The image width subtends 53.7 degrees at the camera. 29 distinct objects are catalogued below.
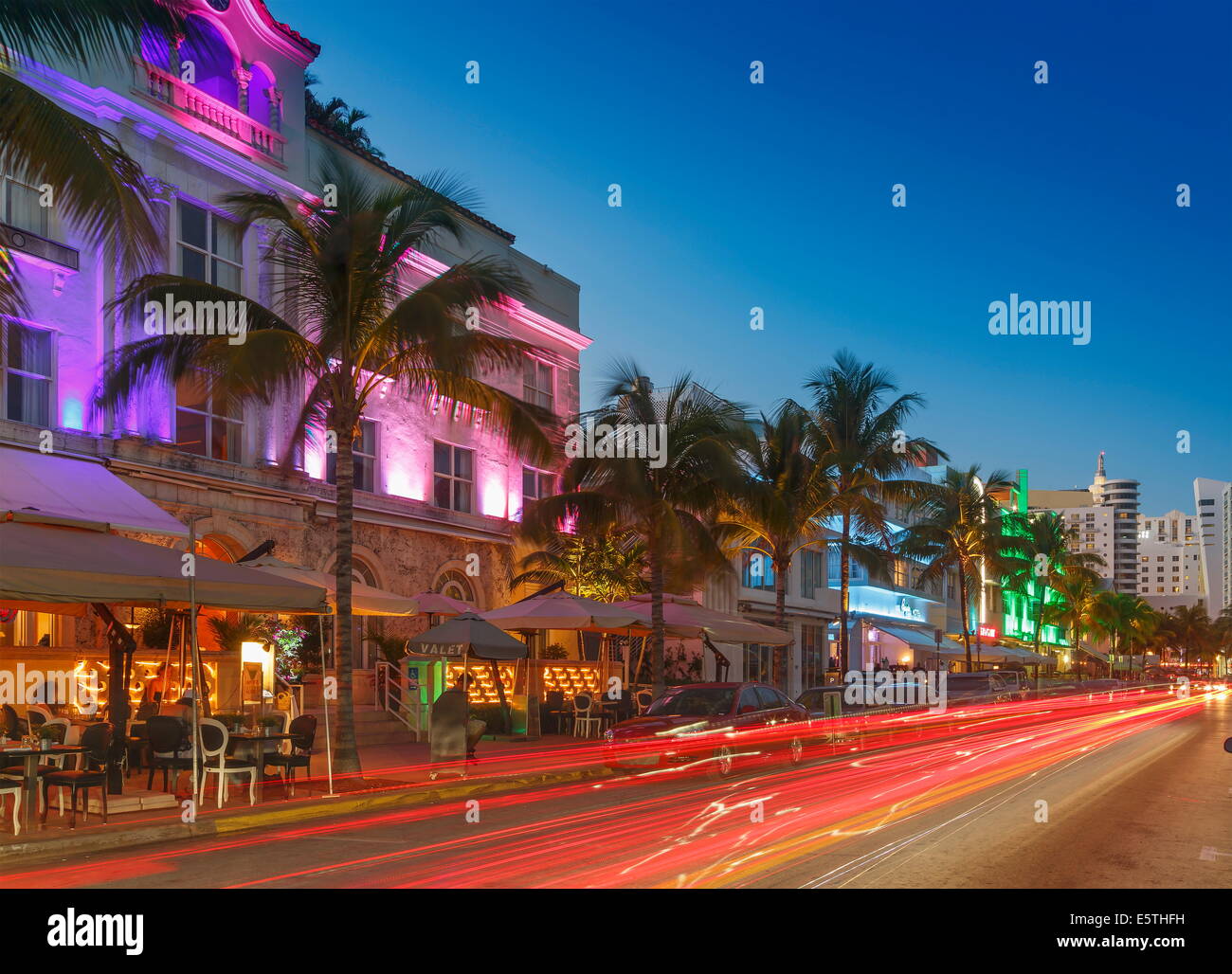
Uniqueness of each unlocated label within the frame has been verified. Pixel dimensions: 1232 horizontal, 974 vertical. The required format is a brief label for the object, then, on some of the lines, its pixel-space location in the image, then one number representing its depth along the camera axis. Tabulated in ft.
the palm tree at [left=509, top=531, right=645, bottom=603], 107.45
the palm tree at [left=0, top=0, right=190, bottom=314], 37.19
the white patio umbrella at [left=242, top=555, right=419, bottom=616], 63.52
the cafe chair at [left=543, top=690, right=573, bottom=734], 88.33
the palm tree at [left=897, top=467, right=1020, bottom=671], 176.55
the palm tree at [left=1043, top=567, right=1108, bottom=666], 282.77
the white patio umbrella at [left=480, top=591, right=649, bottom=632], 79.61
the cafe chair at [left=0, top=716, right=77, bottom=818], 41.42
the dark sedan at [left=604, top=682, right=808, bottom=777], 58.29
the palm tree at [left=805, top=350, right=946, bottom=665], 110.52
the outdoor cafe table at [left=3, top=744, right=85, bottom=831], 39.54
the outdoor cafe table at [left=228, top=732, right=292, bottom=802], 49.08
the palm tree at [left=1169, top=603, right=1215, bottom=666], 537.65
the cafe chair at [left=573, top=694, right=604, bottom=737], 85.97
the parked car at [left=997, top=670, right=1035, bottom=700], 112.37
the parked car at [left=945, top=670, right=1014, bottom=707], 103.24
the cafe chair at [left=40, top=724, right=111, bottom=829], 41.11
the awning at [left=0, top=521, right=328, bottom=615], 41.47
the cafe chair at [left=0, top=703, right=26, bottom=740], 48.70
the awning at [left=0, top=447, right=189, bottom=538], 50.90
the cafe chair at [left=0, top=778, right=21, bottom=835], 39.47
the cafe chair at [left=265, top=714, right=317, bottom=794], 51.26
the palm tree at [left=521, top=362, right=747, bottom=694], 82.99
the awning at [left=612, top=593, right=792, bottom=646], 90.84
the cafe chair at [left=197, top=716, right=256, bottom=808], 47.09
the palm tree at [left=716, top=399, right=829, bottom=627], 104.32
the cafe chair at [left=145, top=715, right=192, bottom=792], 48.06
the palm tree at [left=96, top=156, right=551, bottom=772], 55.01
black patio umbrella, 67.00
